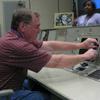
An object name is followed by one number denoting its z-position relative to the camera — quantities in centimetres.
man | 184
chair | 155
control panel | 210
